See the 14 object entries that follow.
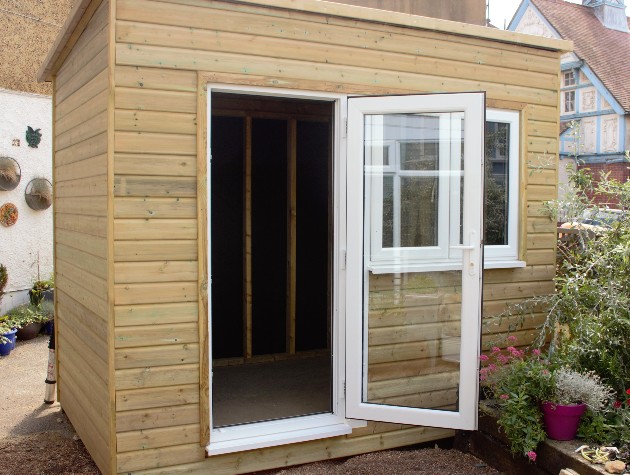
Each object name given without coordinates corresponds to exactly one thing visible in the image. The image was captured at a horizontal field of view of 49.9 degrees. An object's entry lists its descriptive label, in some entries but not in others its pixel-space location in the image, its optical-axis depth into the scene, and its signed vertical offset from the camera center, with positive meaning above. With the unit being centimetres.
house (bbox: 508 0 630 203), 1695 +382
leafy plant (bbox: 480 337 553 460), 365 -102
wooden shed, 354 -1
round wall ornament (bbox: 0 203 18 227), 838 -2
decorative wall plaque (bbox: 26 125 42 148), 872 +98
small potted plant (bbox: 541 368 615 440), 363 -102
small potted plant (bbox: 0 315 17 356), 743 -138
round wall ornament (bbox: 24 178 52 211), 871 +25
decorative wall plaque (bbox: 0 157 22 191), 829 +48
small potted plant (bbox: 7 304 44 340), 805 -129
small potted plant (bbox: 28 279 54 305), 851 -99
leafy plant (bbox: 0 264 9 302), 805 -78
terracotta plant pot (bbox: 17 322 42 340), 805 -142
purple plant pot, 362 -110
